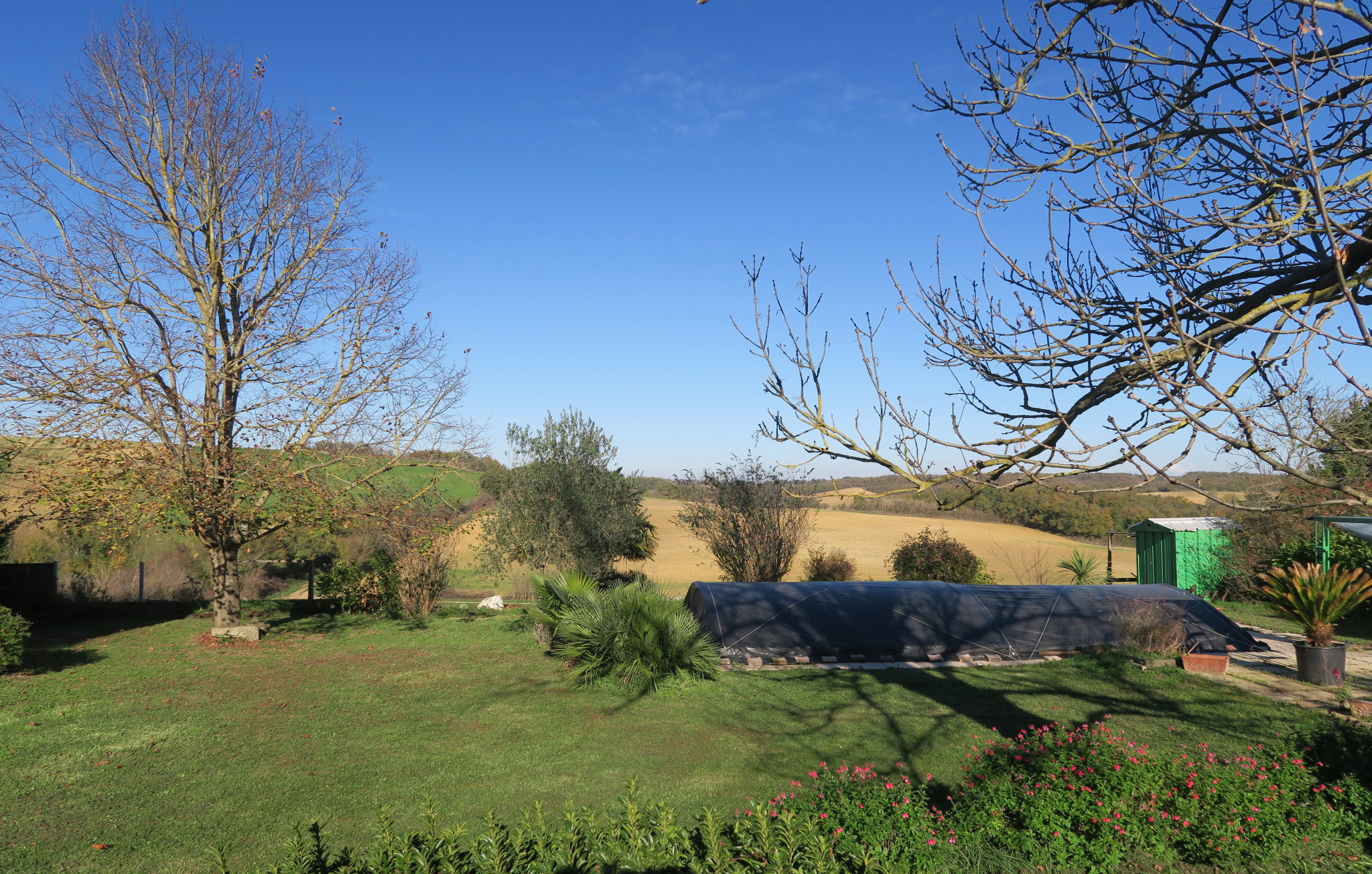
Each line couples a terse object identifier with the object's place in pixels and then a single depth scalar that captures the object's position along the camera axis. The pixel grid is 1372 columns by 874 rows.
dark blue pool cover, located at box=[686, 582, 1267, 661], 11.40
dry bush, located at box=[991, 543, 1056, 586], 20.09
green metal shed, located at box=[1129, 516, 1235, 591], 18.31
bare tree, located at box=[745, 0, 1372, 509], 3.01
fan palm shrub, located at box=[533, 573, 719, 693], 9.86
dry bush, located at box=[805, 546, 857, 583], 19.94
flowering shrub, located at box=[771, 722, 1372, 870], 4.27
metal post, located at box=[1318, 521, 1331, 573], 15.28
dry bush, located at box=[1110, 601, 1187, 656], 10.71
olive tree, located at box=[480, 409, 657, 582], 18.39
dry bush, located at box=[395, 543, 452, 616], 15.31
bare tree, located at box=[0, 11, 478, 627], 10.72
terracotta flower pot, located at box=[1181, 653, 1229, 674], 10.02
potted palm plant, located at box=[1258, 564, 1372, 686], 9.57
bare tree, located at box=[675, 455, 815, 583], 18.81
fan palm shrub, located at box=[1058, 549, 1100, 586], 18.48
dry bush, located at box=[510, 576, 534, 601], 19.42
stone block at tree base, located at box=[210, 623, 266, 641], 12.16
